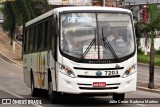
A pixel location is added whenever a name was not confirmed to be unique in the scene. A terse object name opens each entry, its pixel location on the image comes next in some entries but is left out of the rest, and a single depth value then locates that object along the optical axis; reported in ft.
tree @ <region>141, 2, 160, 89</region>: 77.15
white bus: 48.80
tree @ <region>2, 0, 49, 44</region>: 156.20
